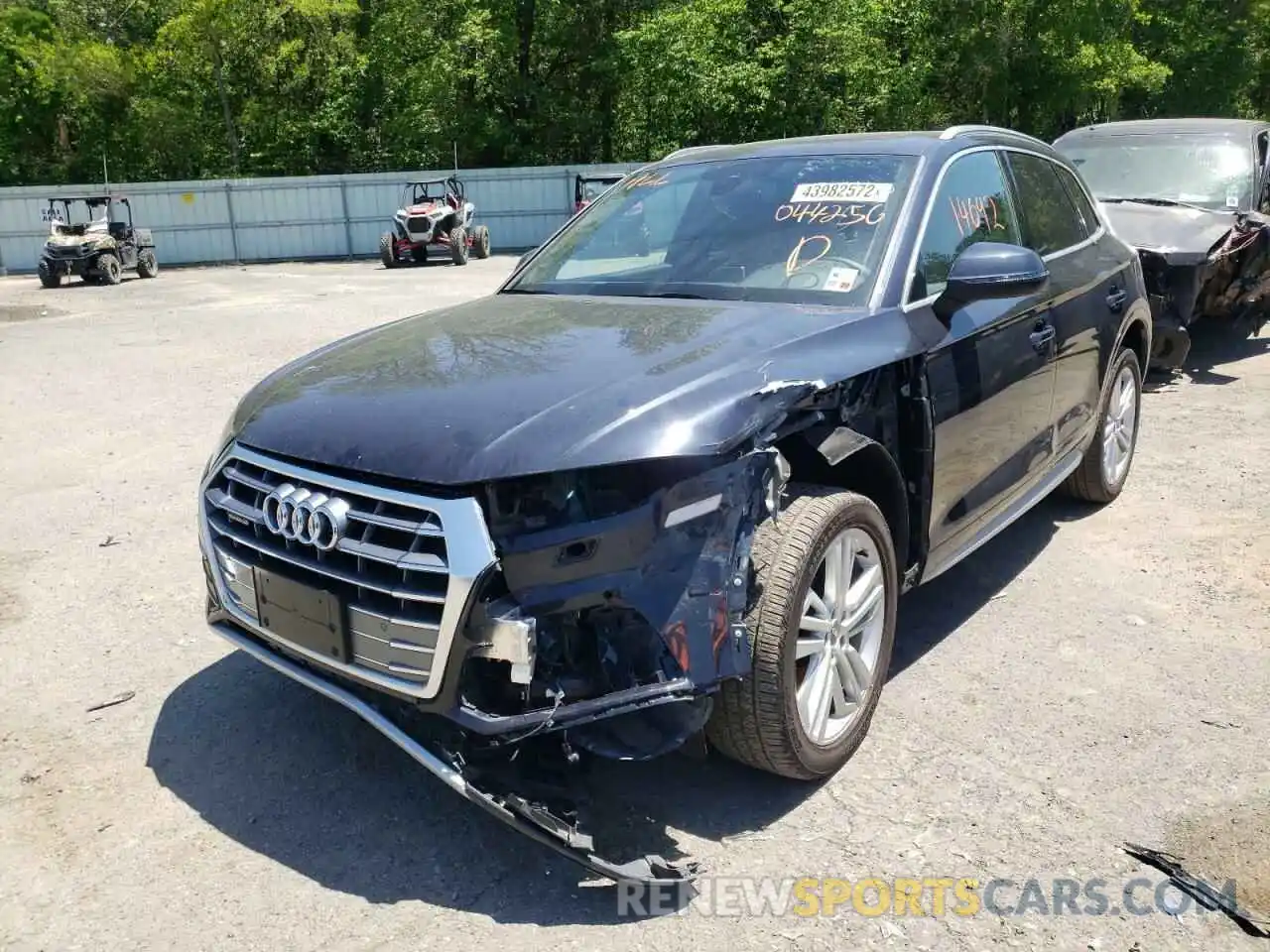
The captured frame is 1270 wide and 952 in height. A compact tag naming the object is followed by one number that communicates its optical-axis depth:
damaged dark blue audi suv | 2.54
